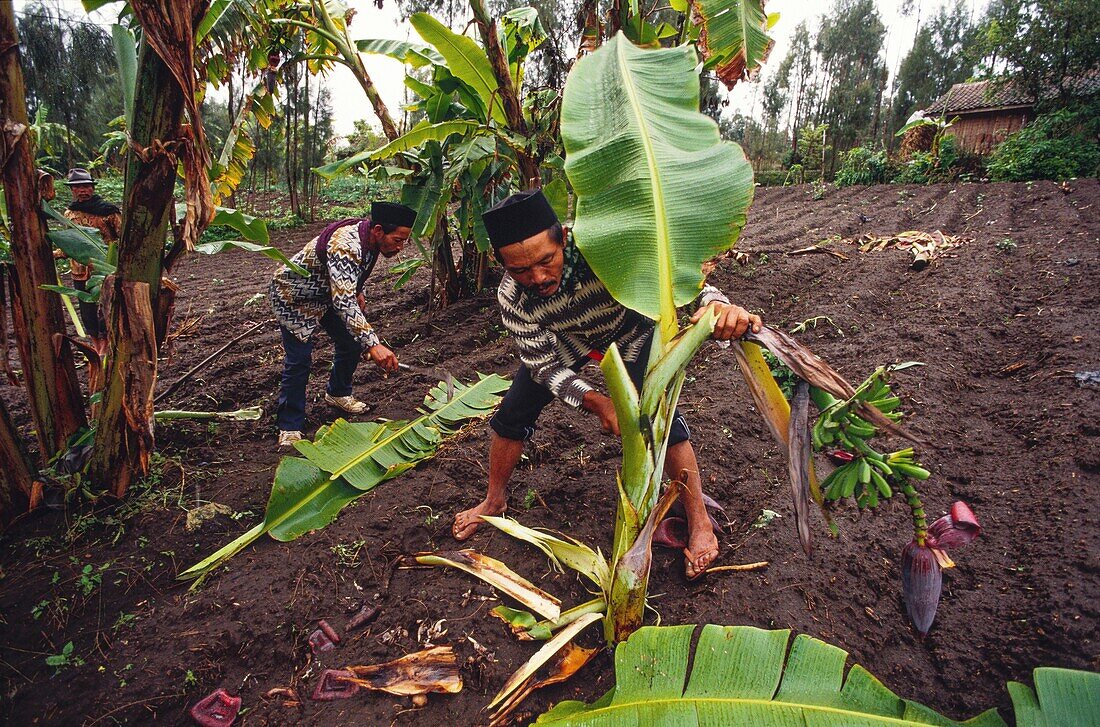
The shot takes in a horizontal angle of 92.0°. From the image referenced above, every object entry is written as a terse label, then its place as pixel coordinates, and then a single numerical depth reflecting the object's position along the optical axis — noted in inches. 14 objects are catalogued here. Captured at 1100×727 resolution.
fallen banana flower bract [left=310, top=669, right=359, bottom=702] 68.2
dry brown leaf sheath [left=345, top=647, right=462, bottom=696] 67.0
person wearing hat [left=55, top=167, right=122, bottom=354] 153.0
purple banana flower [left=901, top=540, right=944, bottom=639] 57.0
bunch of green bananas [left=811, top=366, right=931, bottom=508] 54.3
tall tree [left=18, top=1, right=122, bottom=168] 479.5
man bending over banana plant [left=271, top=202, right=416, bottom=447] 120.2
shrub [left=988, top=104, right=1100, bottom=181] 514.0
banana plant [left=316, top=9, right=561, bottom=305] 145.8
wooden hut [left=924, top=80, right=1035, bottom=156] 689.6
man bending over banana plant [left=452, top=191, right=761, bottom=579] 71.1
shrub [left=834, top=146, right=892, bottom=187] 703.9
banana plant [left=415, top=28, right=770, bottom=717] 60.9
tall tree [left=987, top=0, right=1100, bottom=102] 566.9
